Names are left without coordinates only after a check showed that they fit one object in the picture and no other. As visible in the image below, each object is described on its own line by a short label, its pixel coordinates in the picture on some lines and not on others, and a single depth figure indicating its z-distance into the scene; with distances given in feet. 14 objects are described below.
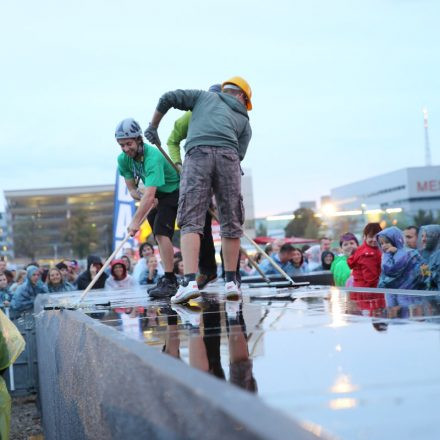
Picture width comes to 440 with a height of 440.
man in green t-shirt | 22.08
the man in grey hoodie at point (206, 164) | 19.43
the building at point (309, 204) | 388.66
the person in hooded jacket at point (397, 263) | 24.66
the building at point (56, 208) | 327.92
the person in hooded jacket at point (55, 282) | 43.09
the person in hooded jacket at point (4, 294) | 41.26
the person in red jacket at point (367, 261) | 28.99
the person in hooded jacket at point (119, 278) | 40.16
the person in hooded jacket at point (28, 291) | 40.88
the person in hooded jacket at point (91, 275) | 40.73
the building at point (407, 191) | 419.95
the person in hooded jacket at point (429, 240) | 26.78
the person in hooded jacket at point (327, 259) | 47.39
